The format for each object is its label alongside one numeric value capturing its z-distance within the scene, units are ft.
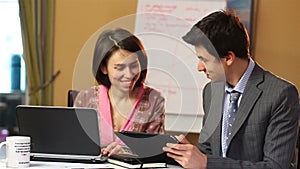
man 8.40
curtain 13.58
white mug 8.24
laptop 8.36
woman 9.13
